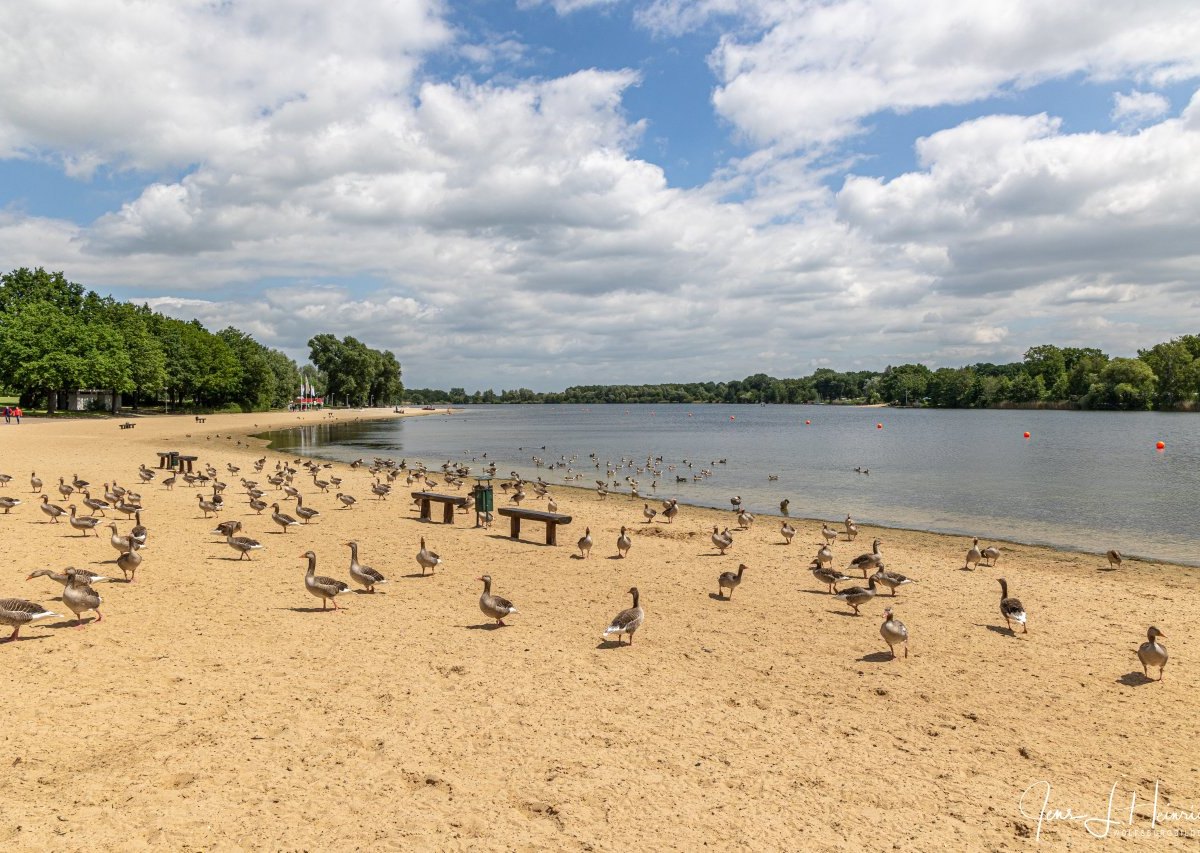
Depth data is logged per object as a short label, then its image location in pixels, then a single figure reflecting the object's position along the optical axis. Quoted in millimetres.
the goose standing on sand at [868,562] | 16625
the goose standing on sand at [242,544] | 15484
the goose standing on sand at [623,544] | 18188
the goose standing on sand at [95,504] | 19625
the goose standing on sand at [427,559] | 15008
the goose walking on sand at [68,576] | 11047
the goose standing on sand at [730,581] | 14195
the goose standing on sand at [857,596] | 13438
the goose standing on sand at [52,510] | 18438
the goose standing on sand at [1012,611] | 12250
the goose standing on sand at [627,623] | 10711
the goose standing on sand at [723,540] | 18953
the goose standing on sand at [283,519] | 18938
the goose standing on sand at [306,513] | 20906
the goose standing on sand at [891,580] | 14838
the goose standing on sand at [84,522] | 16922
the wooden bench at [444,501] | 22469
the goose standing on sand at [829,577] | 14945
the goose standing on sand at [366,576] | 13422
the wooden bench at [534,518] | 19234
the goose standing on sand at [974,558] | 18188
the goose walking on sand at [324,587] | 11805
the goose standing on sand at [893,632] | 10680
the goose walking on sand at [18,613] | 9570
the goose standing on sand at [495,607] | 11344
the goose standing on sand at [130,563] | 13008
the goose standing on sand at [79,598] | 10195
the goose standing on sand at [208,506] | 20672
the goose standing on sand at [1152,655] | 10039
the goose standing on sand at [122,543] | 13690
